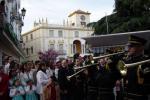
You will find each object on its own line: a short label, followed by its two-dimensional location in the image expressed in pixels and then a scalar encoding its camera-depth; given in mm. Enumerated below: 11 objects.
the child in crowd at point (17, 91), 5311
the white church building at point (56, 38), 36054
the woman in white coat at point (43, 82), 5602
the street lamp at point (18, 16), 12067
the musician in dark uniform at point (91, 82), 4389
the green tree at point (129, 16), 11058
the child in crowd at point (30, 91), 5636
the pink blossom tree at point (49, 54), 30586
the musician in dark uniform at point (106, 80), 3678
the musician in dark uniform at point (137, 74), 2755
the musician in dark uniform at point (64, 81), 5188
